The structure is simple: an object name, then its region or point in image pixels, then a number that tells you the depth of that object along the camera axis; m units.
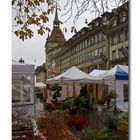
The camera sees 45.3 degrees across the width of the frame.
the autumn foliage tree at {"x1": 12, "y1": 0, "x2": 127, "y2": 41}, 1.11
